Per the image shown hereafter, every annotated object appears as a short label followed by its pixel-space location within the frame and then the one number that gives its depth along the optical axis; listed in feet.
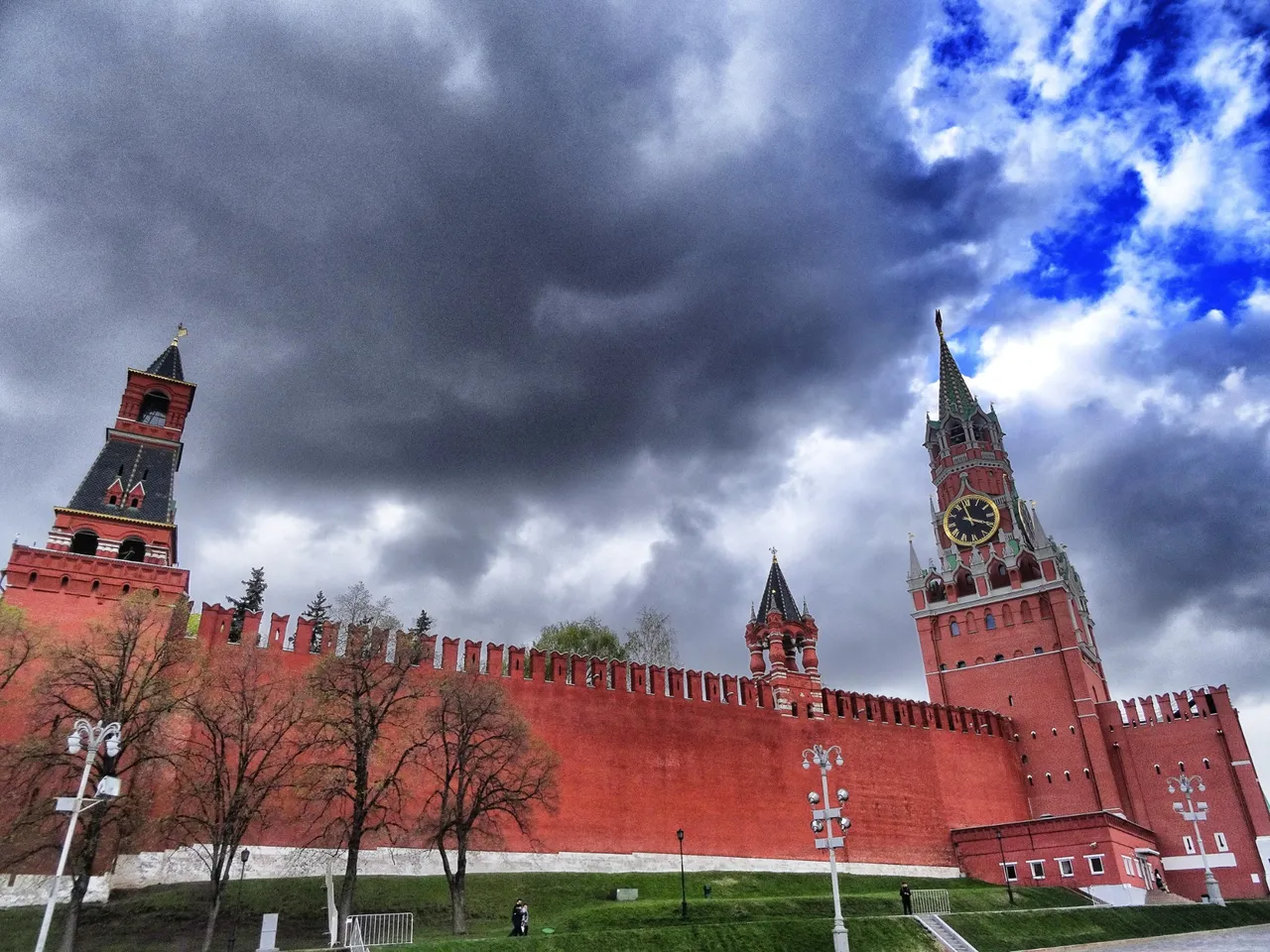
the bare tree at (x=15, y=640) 77.10
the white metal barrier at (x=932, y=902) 96.53
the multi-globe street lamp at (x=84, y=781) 50.57
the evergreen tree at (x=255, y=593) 155.74
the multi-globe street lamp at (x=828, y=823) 67.67
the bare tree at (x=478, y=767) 79.66
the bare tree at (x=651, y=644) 159.33
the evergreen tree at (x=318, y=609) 163.41
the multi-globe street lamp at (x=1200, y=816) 113.60
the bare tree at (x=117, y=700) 66.23
